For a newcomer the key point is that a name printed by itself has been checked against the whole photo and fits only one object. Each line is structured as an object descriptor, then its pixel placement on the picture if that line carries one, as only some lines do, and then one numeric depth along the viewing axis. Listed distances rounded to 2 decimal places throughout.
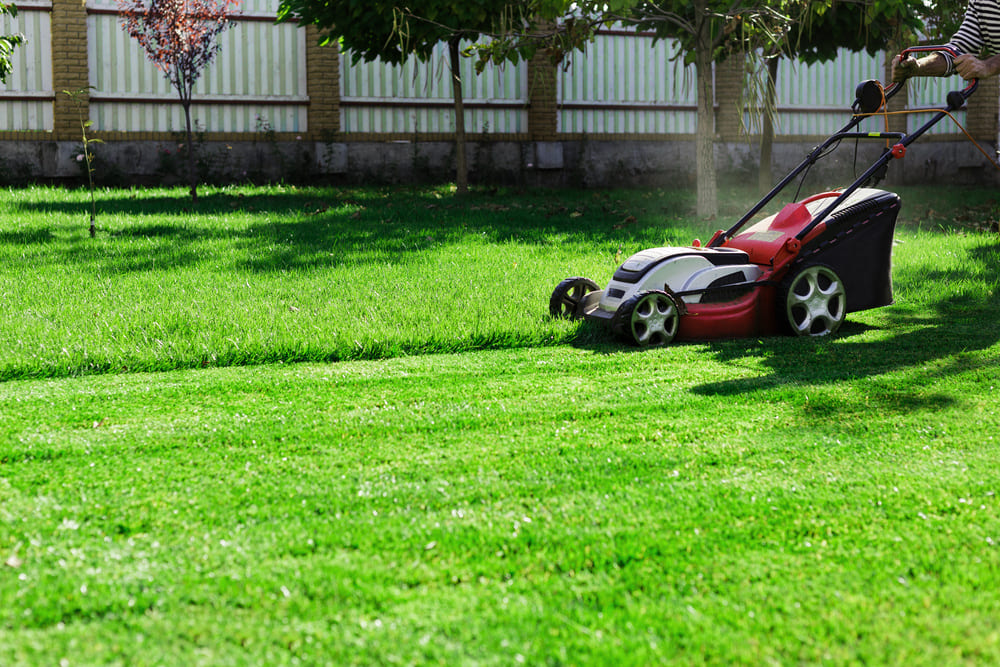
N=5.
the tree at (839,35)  12.59
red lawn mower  5.75
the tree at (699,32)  10.04
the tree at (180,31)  11.45
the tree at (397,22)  11.94
